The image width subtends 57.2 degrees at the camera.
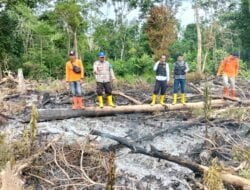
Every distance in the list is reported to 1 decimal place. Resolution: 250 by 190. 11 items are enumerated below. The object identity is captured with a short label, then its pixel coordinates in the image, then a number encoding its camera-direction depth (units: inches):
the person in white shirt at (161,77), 214.8
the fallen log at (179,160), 118.1
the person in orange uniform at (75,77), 200.7
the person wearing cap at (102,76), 202.5
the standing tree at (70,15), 439.8
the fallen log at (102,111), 198.4
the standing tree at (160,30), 510.9
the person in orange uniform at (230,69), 237.1
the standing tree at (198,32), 462.8
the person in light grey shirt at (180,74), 222.9
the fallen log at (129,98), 222.1
